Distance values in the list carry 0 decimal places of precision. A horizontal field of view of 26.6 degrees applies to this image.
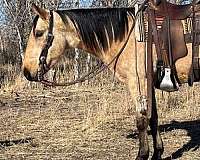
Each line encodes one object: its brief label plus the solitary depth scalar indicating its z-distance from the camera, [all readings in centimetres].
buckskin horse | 473
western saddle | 463
